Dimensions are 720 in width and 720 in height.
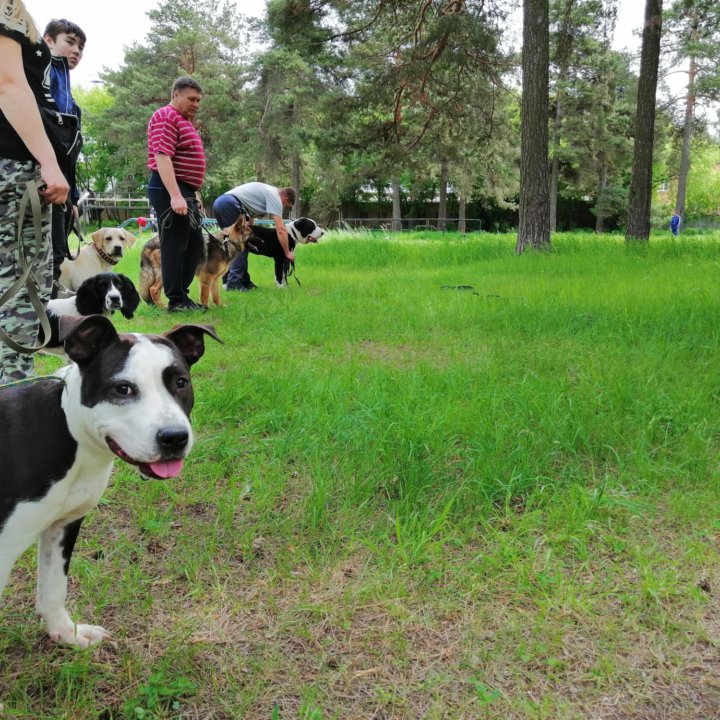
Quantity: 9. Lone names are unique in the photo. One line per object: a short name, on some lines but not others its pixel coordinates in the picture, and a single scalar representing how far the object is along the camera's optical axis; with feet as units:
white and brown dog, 20.20
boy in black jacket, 11.05
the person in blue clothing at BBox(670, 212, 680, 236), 87.85
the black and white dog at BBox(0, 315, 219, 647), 5.11
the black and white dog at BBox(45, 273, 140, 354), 14.90
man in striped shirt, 18.54
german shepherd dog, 23.00
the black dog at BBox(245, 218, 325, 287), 28.89
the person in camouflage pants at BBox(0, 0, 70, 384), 7.23
